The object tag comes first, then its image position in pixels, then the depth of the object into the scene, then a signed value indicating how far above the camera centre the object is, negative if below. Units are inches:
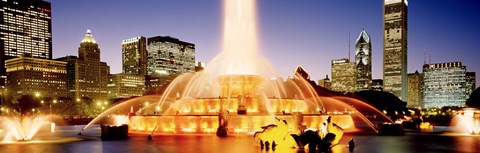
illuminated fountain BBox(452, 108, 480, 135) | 1484.3 -155.0
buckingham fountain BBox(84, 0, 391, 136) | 1449.3 -102.0
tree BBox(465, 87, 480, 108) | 4082.2 -167.2
